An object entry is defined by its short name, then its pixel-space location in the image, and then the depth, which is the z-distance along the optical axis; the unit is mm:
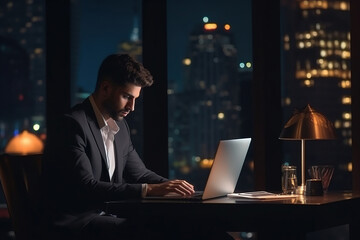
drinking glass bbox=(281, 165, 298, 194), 3242
